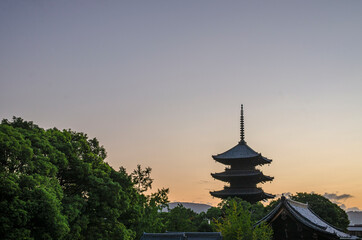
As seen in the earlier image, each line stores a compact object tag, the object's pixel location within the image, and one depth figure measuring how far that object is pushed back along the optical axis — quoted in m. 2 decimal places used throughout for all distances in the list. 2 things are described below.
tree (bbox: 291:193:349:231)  50.47
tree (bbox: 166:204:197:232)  43.38
